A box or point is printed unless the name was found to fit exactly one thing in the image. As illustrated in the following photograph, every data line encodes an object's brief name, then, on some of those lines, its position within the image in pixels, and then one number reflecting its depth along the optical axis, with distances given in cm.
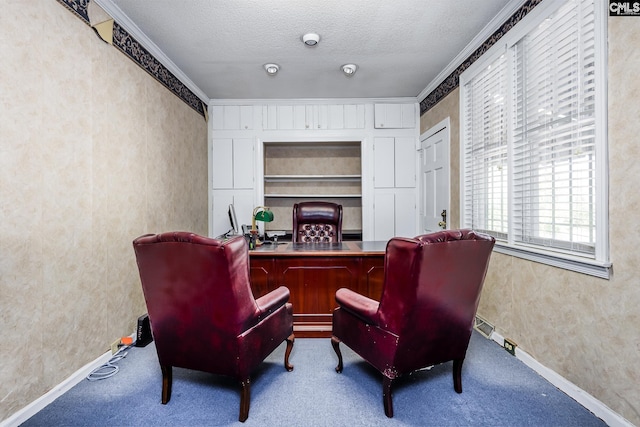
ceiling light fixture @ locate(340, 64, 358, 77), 321
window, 163
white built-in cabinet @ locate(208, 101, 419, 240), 427
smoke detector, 262
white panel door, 351
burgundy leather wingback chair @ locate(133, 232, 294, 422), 137
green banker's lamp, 272
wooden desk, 248
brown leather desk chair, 343
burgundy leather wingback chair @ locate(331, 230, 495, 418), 138
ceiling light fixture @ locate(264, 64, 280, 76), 319
